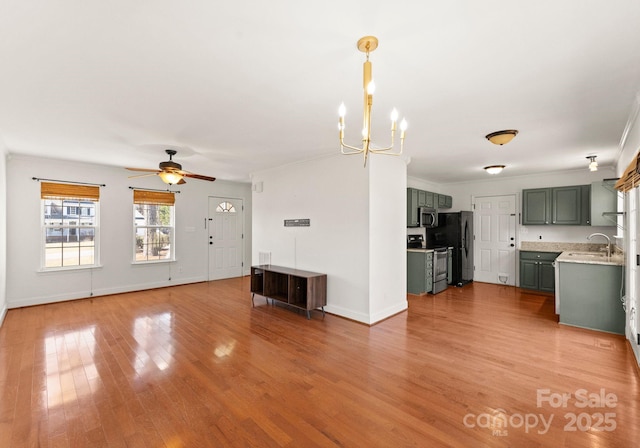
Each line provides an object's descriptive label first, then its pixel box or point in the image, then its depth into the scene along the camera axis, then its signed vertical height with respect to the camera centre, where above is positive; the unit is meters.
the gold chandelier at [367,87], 1.67 +0.77
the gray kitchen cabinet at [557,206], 5.81 +0.37
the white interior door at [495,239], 6.86 -0.37
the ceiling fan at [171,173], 4.12 +0.71
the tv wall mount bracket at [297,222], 5.03 +0.03
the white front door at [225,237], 7.49 -0.36
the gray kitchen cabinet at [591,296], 3.79 -0.96
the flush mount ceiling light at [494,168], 5.43 +1.02
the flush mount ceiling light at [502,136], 3.48 +1.05
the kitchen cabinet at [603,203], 5.10 +0.37
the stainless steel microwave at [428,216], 6.41 +0.16
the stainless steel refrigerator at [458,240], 6.81 -0.37
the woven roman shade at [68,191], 5.17 +0.58
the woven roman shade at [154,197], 6.19 +0.56
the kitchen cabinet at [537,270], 5.96 -0.96
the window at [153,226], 6.25 -0.06
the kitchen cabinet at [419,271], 5.81 -0.95
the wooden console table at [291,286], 4.44 -1.03
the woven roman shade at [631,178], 2.74 +0.48
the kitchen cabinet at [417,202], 6.11 +0.49
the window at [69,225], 5.23 -0.04
